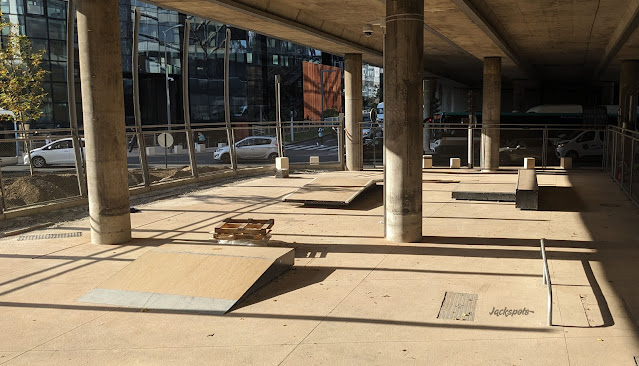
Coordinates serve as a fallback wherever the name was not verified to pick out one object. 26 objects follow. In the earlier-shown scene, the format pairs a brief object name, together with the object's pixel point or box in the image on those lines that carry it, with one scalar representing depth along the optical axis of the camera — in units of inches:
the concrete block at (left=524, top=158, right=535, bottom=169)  1147.3
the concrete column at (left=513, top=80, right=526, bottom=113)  2048.5
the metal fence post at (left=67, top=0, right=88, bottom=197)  694.5
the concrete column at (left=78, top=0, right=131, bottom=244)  481.1
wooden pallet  465.1
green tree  1195.9
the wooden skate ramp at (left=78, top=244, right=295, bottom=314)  345.1
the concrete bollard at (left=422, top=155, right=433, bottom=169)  1146.9
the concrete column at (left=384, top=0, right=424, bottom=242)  477.4
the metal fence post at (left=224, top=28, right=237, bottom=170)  1009.6
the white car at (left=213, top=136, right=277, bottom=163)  1213.7
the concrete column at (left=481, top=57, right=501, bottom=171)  1133.1
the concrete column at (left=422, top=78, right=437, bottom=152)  2041.1
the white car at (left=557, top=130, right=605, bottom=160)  1352.1
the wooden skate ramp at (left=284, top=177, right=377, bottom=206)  673.0
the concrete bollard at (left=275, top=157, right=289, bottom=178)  1008.2
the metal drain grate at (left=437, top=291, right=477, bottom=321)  321.7
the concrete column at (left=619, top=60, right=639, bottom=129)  1180.5
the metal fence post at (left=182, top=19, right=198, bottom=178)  917.2
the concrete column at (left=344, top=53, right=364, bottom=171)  1107.9
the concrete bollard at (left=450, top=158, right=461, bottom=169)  1174.3
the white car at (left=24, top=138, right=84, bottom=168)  971.2
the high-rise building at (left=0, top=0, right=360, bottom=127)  1567.4
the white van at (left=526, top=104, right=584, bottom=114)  1826.2
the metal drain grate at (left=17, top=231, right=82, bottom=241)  530.3
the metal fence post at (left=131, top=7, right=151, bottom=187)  815.1
